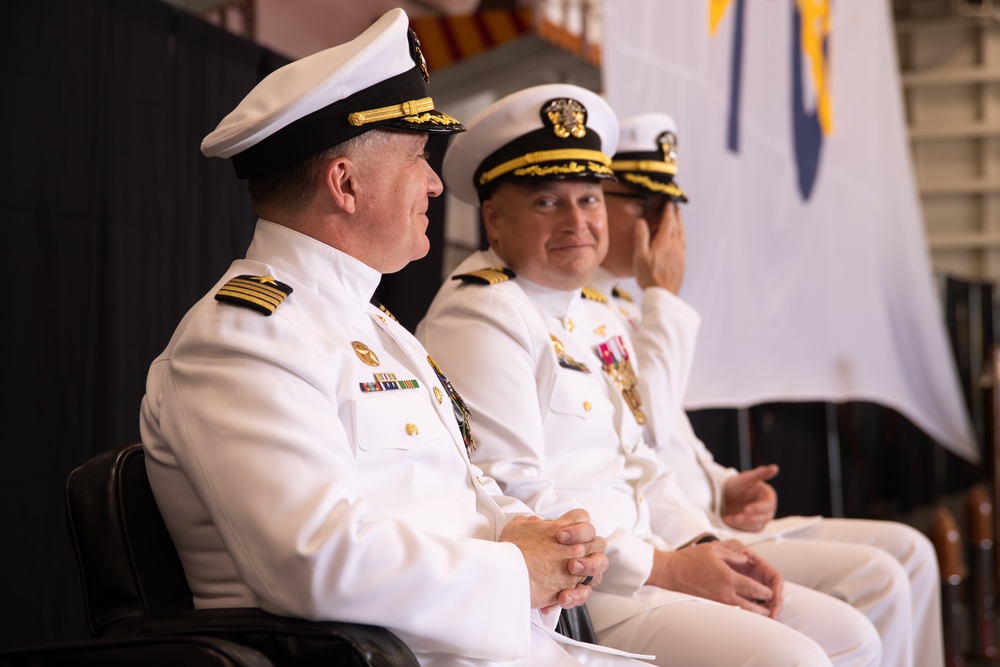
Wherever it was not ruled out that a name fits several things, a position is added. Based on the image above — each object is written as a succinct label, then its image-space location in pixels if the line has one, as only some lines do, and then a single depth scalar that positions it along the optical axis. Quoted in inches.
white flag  116.3
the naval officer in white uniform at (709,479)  87.0
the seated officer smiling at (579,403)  66.4
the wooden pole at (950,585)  114.7
